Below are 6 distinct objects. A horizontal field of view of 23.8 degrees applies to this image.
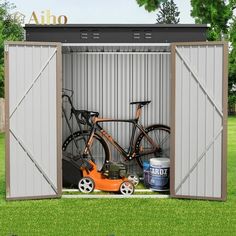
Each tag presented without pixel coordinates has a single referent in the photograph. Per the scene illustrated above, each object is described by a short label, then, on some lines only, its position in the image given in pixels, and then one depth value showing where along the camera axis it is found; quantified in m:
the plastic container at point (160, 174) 8.92
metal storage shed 8.08
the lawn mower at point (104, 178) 8.77
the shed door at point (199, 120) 8.07
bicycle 10.02
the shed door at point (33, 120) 8.09
